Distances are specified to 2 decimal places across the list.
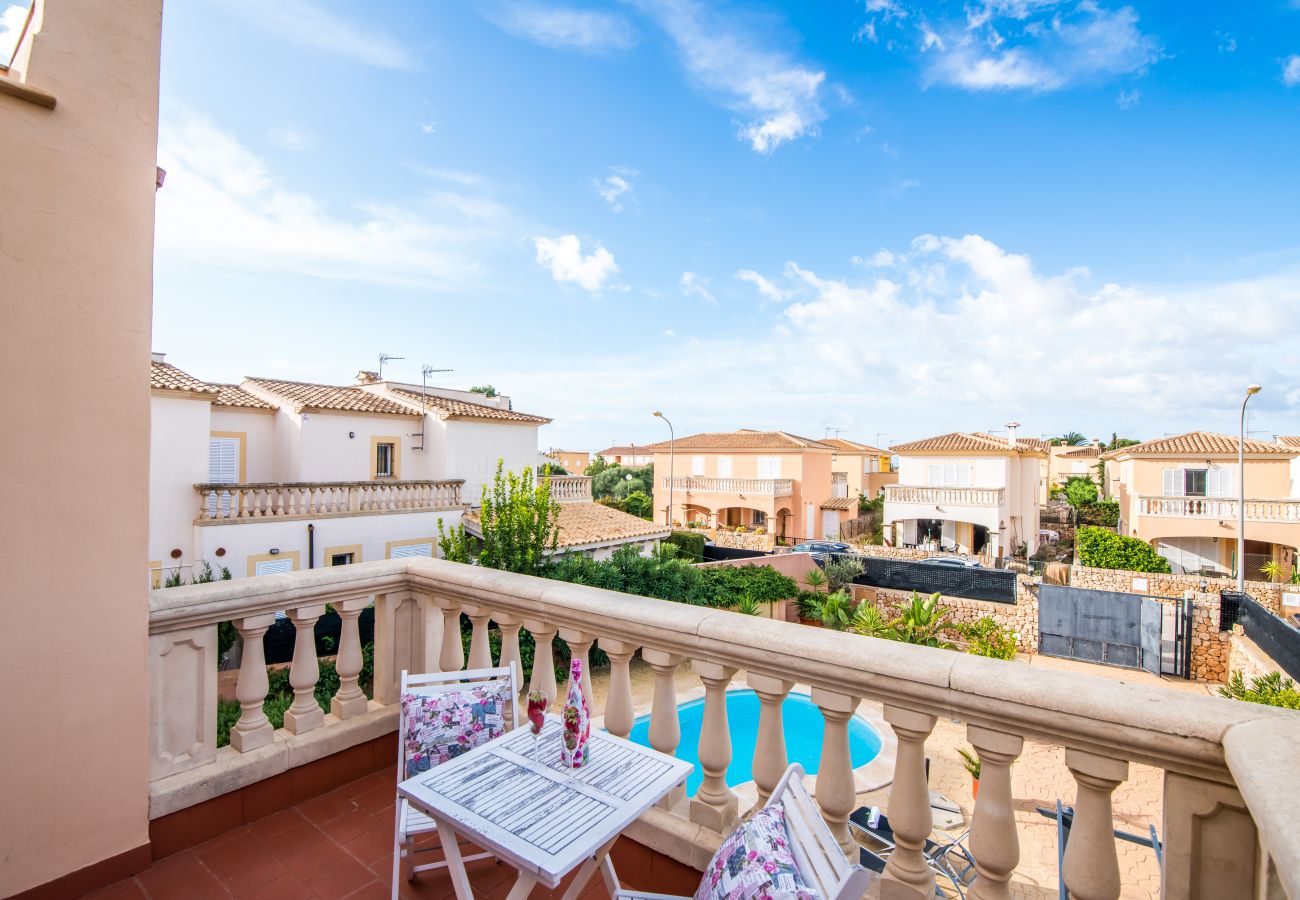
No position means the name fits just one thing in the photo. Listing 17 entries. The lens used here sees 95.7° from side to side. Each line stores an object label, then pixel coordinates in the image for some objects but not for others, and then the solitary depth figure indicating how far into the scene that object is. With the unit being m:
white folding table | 1.67
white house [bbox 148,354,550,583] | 14.20
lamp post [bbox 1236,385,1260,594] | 17.53
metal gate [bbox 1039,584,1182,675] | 16.31
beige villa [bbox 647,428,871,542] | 34.25
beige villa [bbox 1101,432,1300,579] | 24.19
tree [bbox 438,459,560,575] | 13.29
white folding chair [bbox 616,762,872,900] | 1.27
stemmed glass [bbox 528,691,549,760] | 2.23
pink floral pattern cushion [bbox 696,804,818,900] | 1.34
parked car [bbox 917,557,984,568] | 24.85
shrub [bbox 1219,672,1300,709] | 9.66
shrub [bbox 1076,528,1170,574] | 21.17
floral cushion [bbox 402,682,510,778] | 2.50
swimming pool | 10.34
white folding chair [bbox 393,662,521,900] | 2.23
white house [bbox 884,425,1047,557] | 27.97
